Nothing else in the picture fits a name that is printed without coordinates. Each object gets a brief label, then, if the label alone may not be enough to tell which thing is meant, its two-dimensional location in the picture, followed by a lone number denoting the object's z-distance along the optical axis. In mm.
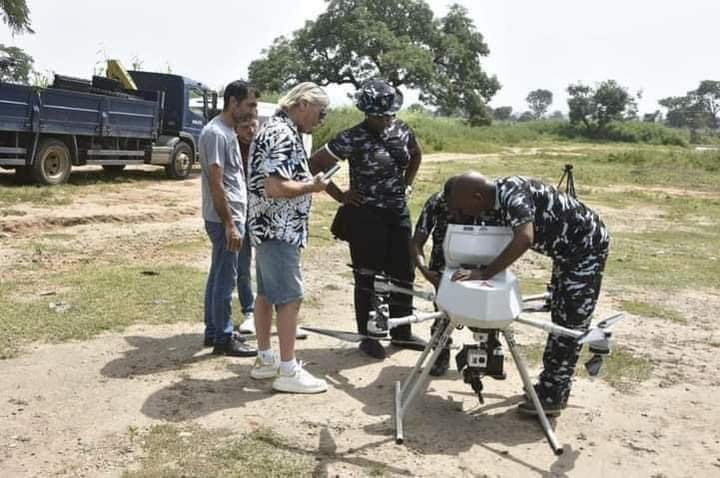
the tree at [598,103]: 67125
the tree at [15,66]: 14269
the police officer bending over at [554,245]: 3471
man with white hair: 3889
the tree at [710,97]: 100125
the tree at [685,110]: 98875
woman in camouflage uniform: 4680
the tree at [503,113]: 113106
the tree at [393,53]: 45062
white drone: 3379
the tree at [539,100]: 138875
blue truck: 12766
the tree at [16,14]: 17188
